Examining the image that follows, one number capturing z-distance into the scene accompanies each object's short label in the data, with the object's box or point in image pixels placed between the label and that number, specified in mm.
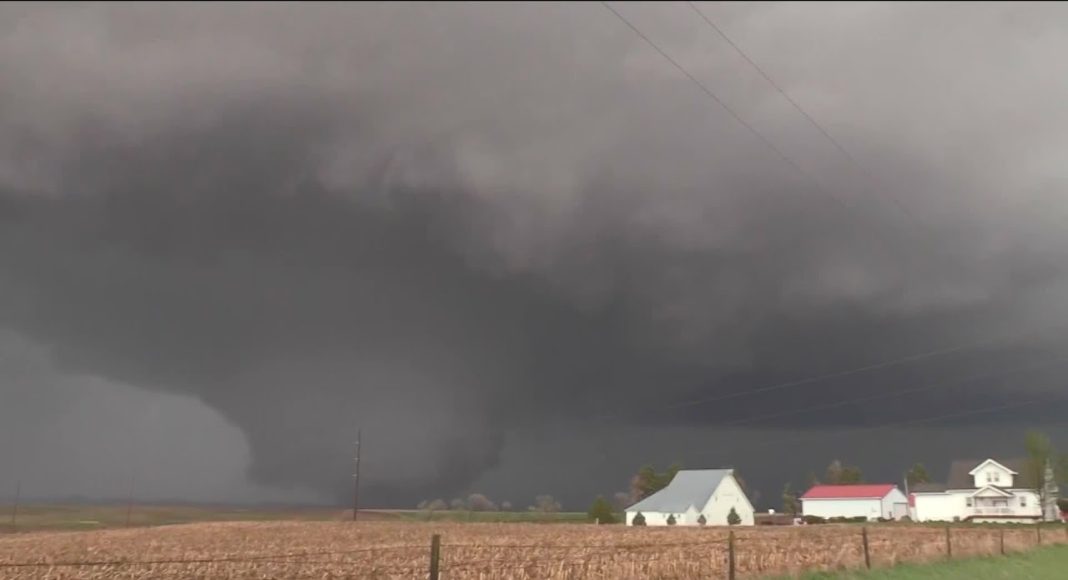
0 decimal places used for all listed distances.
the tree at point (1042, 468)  135500
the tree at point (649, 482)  173750
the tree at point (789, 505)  171000
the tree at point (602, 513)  123938
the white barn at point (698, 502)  122188
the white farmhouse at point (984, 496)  135125
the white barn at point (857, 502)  145500
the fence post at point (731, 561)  21186
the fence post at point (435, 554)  15977
